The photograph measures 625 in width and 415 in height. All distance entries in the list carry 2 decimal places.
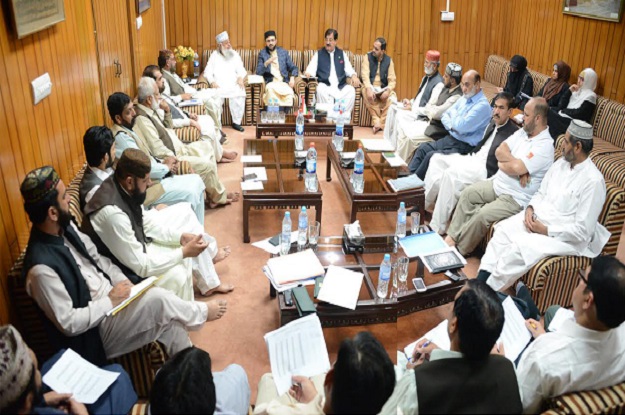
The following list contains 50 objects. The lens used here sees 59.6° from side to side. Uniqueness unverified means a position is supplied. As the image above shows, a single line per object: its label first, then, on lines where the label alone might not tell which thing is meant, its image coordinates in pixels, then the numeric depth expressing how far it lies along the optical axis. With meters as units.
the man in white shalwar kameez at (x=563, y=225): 3.84
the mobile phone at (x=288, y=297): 3.28
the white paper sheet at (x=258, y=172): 4.98
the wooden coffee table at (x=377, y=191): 4.70
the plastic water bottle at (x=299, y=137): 5.80
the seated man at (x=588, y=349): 2.22
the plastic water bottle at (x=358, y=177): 4.84
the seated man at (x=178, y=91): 6.92
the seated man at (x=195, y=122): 5.80
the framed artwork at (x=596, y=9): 6.42
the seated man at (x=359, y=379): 1.77
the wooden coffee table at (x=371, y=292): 3.25
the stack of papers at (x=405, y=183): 4.84
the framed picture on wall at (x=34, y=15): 3.00
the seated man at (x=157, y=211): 3.48
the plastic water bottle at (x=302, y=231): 3.86
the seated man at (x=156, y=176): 4.40
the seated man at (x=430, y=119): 6.20
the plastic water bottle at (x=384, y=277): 3.40
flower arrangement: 8.20
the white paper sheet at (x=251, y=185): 4.79
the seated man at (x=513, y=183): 4.55
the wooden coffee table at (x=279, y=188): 4.66
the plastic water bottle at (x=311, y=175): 4.81
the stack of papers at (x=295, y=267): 3.44
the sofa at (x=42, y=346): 2.74
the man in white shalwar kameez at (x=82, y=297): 2.55
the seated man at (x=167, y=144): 4.98
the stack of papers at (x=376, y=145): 5.75
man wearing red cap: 6.74
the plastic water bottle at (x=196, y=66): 8.36
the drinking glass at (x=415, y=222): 4.13
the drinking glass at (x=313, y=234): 3.88
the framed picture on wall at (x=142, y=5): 6.33
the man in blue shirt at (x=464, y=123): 5.64
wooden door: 4.82
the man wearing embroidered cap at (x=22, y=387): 1.84
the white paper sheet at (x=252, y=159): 5.35
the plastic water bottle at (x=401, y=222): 4.09
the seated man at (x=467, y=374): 2.01
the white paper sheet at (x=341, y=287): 3.24
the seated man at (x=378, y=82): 8.11
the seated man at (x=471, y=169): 5.08
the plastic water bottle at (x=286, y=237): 3.79
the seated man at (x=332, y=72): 8.16
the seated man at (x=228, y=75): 7.89
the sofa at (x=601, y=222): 2.18
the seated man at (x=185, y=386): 1.75
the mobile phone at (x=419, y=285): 3.43
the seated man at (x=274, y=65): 8.16
